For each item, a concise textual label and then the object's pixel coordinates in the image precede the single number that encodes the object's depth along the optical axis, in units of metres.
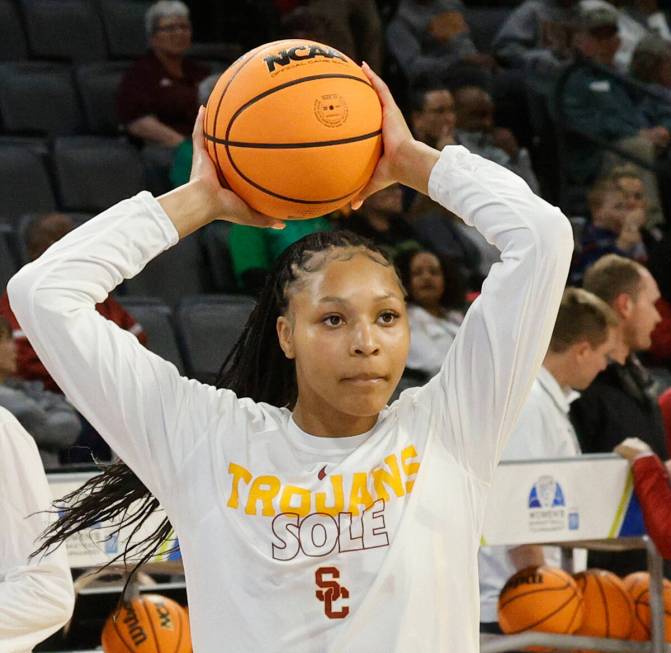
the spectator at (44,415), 10.08
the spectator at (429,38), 16.62
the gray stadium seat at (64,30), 16.41
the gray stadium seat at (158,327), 12.13
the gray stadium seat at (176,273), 13.71
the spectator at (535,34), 17.57
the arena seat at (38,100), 15.30
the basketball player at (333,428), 4.60
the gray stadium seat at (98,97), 15.68
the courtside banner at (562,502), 8.86
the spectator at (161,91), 15.10
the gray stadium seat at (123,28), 16.77
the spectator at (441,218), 14.01
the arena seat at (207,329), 12.33
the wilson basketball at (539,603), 8.91
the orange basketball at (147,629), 8.44
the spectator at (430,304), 12.38
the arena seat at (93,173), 14.29
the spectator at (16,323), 10.84
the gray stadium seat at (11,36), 16.43
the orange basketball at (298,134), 4.97
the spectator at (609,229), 14.38
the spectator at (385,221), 13.30
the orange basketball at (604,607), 9.16
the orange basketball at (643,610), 9.25
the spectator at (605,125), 16.04
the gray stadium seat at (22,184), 14.02
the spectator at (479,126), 15.48
